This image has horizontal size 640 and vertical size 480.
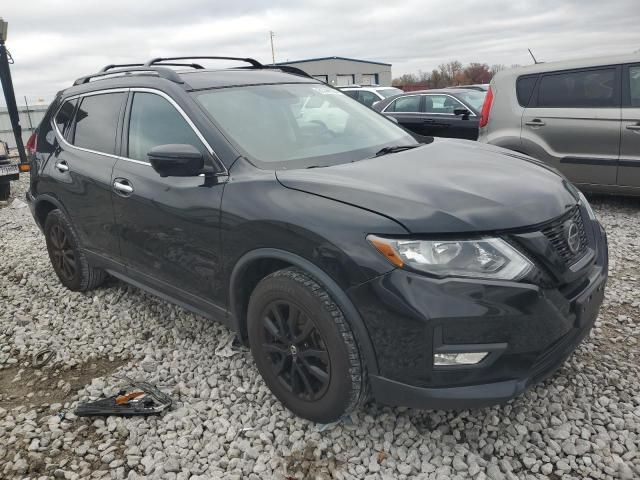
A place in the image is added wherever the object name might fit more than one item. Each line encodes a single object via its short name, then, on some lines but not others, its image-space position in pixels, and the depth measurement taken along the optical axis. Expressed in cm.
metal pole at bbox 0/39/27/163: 1030
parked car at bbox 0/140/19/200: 952
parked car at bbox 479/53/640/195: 571
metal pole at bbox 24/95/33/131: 1737
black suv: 211
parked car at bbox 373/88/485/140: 866
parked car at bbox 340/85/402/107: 1463
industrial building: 4312
